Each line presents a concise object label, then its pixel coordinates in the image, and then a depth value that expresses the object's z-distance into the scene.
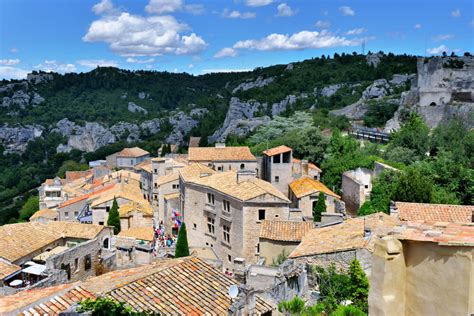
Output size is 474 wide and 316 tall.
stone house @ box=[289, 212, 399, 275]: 17.88
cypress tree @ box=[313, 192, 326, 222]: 33.88
